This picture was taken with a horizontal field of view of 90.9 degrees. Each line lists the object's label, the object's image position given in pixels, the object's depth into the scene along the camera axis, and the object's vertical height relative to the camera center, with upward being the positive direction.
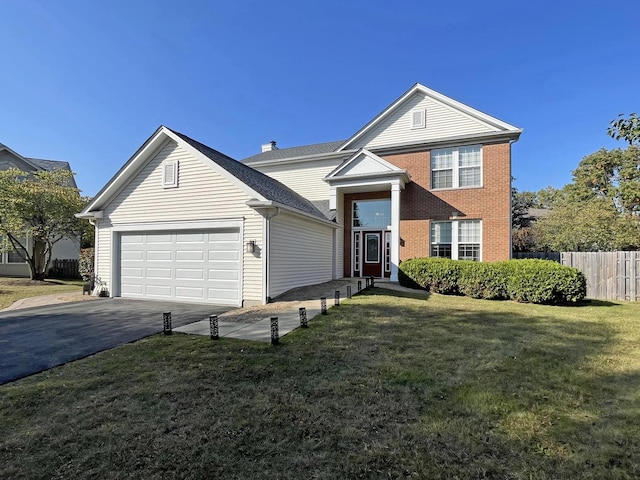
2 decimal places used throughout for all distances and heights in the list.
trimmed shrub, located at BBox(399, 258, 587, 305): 9.77 -1.21
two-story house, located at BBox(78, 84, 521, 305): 10.01 +1.37
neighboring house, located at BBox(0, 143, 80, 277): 21.42 -0.53
